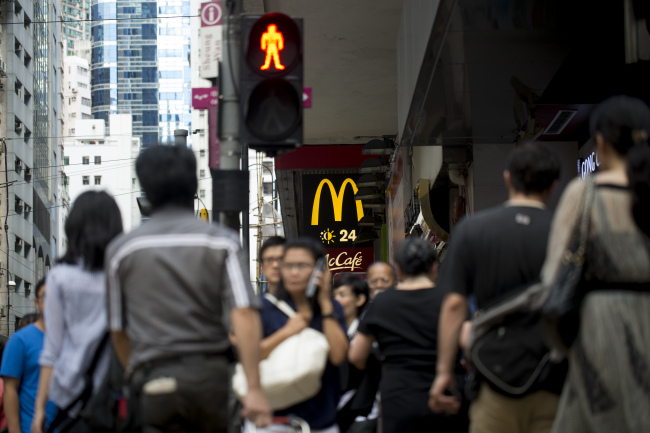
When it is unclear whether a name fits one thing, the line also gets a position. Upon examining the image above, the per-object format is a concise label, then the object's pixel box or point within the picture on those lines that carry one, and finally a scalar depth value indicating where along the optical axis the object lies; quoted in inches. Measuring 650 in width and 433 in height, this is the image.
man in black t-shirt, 177.6
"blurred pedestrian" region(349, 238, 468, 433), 225.3
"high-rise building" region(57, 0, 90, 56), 7475.4
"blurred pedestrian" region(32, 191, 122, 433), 199.9
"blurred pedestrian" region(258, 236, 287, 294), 261.6
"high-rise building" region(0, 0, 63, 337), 2496.3
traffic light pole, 263.0
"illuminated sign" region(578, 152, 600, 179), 399.1
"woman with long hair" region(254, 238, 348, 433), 226.1
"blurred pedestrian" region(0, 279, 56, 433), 270.8
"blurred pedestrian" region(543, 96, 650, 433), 144.6
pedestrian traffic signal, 265.1
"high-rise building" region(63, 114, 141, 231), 5812.0
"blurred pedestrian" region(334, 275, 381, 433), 265.3
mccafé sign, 951.0
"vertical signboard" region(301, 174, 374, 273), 914.7
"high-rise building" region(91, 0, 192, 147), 6963.6
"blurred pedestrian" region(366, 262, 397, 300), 306.7
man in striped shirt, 167.3
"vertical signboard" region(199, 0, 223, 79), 286.7
